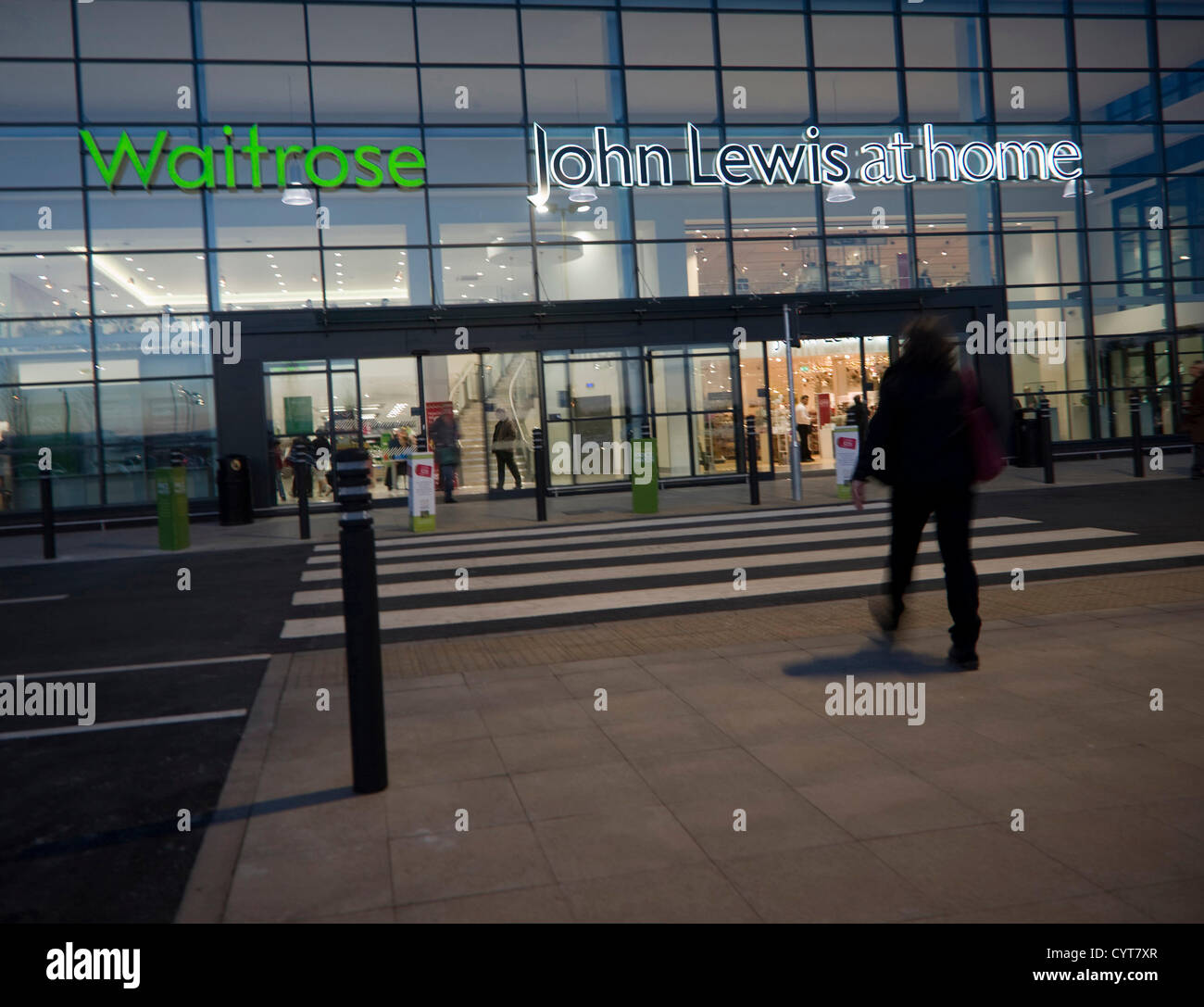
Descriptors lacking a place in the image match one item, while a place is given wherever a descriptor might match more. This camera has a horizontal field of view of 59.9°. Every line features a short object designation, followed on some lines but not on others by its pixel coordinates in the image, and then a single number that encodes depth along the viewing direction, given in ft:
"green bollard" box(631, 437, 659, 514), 52.03
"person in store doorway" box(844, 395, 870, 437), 66.44
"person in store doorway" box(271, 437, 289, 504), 67.10
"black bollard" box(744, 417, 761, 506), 51.60
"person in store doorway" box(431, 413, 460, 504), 67.15
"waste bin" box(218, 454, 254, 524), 60.39
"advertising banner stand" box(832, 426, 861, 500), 54.08
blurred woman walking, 18.78
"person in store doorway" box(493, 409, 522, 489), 68.44
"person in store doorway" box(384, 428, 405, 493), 69.41
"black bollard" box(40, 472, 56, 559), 45.78
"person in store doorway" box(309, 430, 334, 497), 67.72
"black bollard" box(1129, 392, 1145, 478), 55.62
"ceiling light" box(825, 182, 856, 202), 74.18
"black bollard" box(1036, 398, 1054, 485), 55.57
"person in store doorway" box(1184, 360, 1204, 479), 52.65
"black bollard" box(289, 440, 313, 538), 48.21
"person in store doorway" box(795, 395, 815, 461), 78.74
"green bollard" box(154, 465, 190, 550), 47.88
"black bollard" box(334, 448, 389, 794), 13.91
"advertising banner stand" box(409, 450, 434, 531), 49.32
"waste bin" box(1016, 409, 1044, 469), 68.33
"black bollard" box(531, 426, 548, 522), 50.90
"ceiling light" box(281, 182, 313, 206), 68.39
